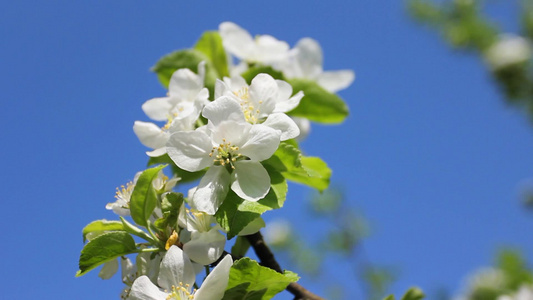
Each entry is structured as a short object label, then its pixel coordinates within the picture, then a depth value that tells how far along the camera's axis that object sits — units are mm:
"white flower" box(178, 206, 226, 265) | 669
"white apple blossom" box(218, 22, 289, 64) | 771
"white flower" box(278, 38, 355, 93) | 799
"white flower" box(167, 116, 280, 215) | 673
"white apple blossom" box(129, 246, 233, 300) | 663
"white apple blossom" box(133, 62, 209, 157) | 701
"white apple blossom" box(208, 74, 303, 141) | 677
